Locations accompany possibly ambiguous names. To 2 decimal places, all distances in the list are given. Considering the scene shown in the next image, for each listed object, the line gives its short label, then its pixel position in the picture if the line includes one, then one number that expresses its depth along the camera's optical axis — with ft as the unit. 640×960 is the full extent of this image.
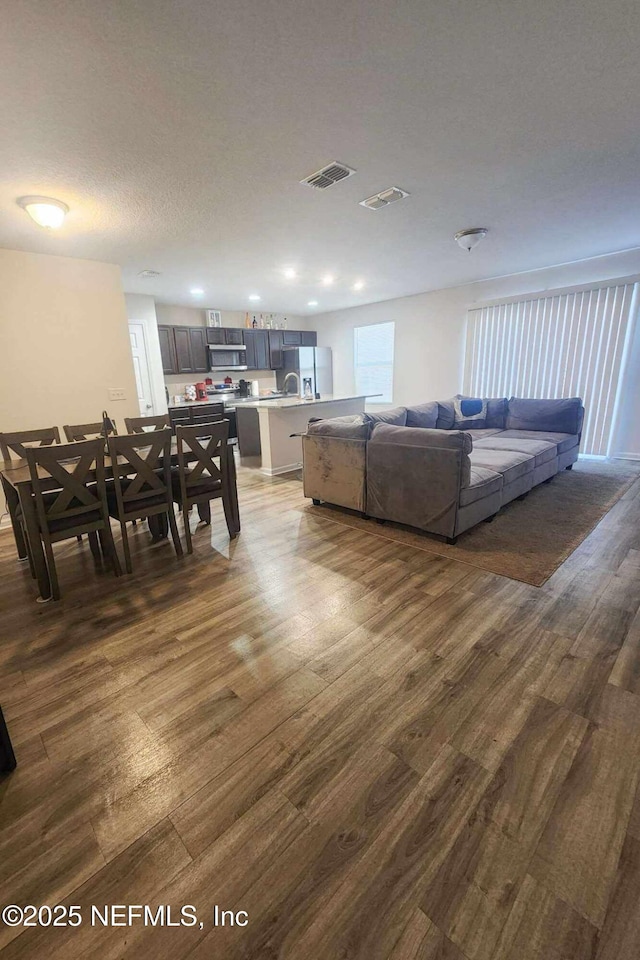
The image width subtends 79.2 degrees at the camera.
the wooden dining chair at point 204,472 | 9.82
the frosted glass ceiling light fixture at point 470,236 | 12.10
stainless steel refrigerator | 26.48
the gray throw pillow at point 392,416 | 12.60
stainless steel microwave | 23.52
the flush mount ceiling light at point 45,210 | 8.91
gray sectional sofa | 9.94
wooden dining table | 7.64
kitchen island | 17.04
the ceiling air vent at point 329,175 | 8.05
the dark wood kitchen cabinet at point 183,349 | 22.06
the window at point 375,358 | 25.00
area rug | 9.08
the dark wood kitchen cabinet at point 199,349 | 22.76
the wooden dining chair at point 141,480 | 8.74
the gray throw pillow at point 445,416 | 16.81
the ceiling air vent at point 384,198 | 9.27
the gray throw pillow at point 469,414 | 17.38
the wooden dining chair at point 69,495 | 7.68
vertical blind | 16.72
